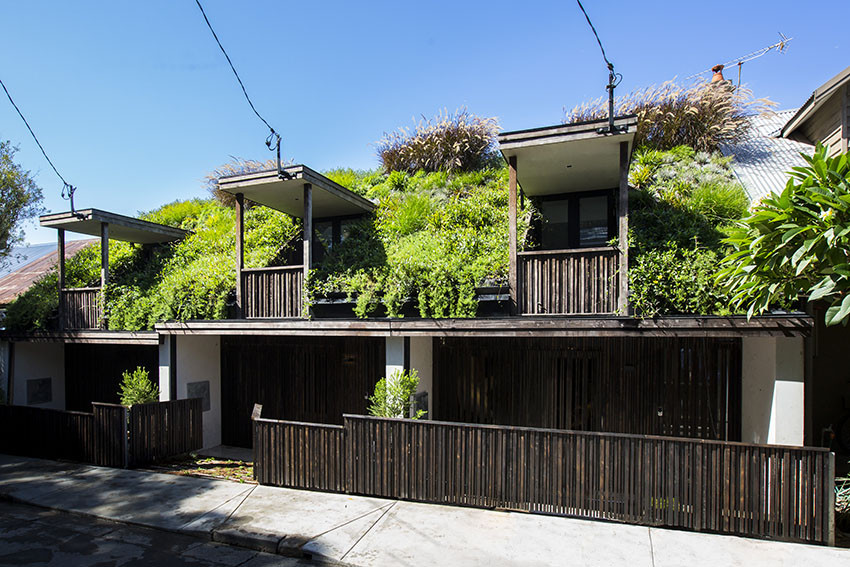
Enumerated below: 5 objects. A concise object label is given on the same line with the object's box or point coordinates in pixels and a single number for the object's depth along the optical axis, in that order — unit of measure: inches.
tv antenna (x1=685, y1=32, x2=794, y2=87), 583.6
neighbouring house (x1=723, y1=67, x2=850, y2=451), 279.8
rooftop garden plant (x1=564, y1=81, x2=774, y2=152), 464.8
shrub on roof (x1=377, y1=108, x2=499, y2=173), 547.5
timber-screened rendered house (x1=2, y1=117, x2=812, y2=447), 270.5
